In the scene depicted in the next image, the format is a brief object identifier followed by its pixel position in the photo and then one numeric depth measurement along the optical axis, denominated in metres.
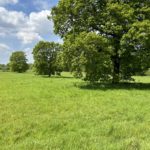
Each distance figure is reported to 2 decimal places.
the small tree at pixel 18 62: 50.14
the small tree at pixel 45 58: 34.75
